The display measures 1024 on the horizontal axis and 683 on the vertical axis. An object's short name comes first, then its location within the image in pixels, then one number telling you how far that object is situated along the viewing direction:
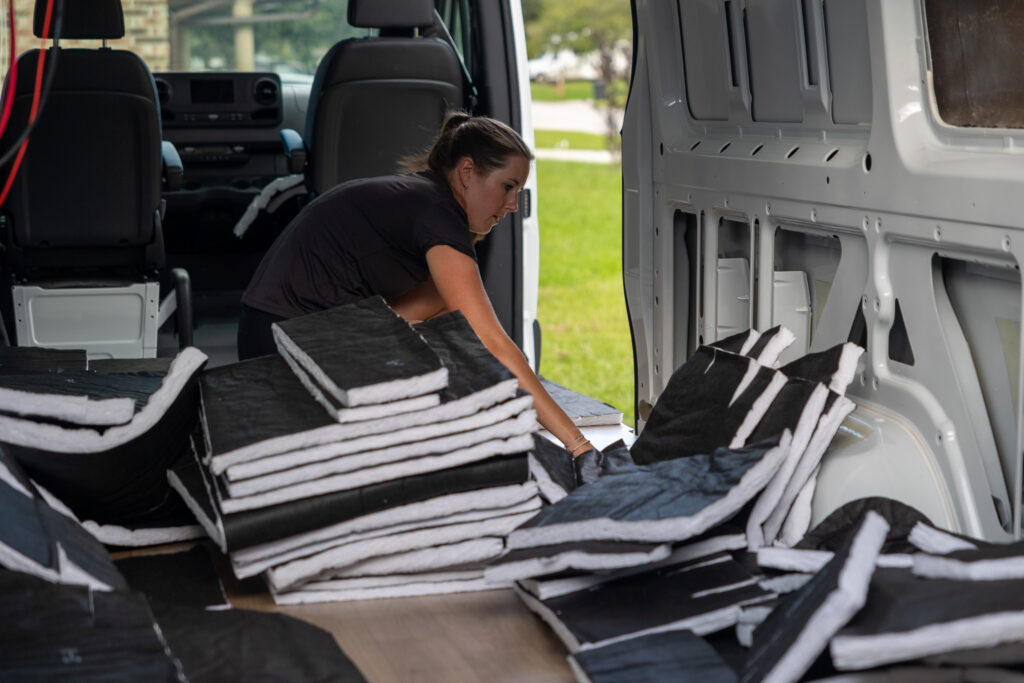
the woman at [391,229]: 3.06
